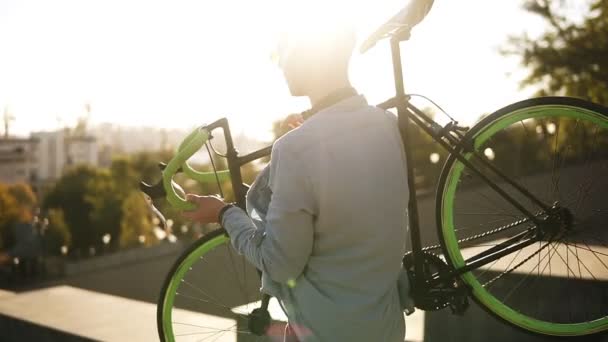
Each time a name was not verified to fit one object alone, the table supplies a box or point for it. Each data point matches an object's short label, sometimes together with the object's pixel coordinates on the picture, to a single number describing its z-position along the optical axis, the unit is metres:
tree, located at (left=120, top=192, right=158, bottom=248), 53.68
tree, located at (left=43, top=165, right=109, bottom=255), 60.72
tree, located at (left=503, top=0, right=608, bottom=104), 21.41
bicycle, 2.63
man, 2.00
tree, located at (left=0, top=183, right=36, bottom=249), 52.10
